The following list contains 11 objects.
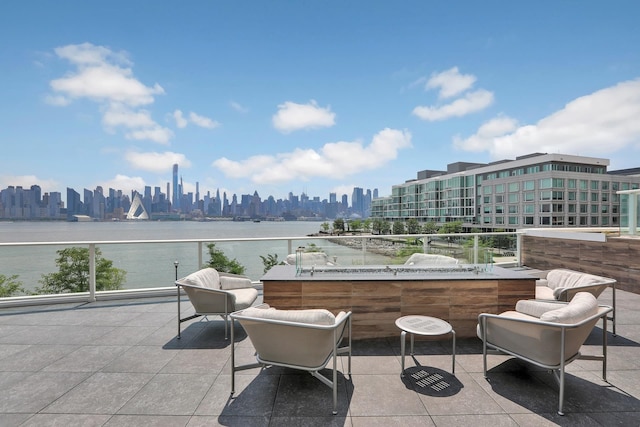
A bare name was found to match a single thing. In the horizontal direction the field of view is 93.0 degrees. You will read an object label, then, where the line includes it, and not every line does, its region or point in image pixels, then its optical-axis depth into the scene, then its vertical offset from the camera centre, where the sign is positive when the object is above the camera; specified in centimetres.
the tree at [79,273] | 653 -152
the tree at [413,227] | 6254 -316
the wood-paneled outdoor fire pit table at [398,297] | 376 -106
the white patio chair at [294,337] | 245 -104
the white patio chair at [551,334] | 244 -106
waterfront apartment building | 4134 +296
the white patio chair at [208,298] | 393 -117
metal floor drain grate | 275 -158
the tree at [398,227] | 6556 -333
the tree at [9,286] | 714 -190
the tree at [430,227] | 5809 -304
